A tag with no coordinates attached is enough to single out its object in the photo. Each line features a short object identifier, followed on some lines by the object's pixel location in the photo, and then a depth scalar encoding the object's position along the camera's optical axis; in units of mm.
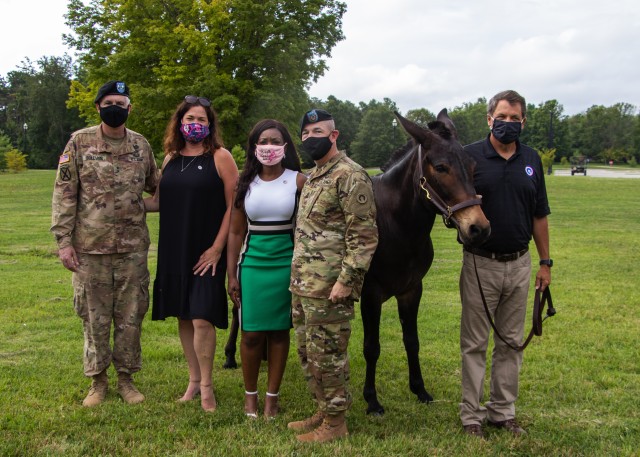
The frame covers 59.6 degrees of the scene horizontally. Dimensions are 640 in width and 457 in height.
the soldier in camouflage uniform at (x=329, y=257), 3354
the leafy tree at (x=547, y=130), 76062
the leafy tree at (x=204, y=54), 21625
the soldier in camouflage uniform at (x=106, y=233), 4164
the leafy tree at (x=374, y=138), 58750
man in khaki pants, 3660
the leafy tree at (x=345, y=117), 71144
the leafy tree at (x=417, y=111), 46269
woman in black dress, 4160
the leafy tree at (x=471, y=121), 69312
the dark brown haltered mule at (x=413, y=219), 3416
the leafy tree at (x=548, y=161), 46238
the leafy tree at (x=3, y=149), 40531
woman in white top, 3848
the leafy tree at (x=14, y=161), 41062
